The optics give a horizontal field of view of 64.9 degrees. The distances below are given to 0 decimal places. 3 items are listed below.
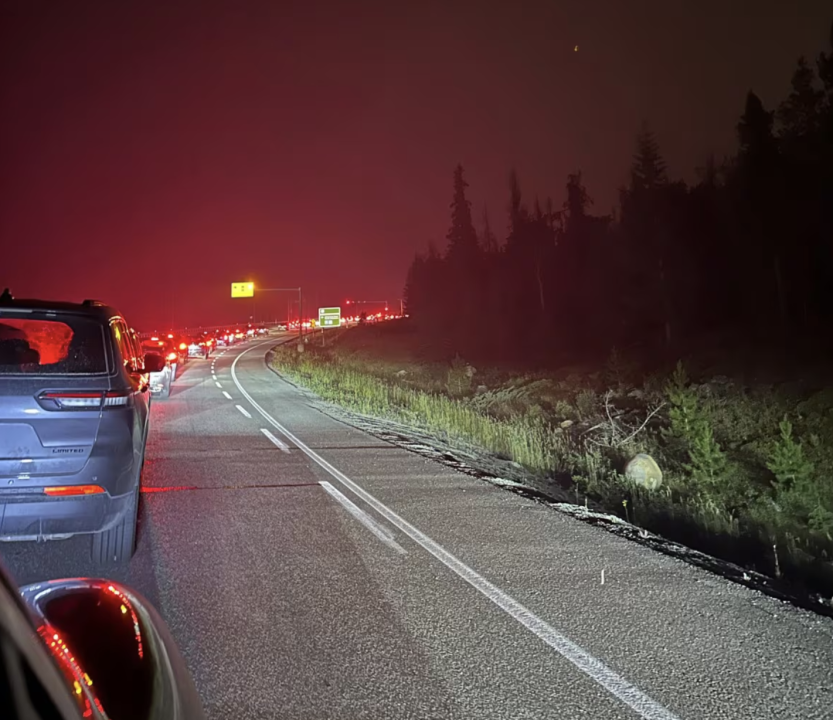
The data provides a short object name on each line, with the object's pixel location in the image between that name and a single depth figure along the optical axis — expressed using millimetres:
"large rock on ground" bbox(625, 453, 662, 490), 11859
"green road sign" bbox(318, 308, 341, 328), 58156
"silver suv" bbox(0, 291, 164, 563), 4930
